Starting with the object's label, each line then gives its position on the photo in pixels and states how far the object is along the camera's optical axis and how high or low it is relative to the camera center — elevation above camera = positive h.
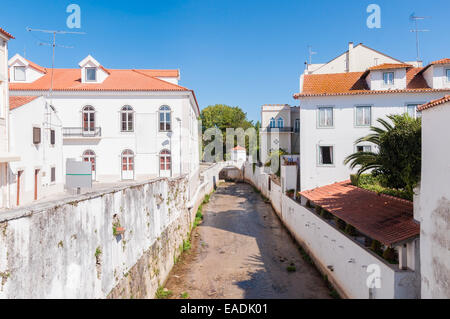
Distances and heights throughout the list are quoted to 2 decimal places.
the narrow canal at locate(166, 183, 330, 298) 12.16 -5.68
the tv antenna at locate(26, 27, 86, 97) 23.54 +5.20
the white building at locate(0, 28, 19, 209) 15.53 +1.65
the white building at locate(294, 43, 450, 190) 21.42 +2.92
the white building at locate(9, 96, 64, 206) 16.69 +0.38
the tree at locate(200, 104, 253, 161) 67.19 +8.12
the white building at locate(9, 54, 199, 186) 24.38 +2.74
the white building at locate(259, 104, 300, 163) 38.66 +3.17
